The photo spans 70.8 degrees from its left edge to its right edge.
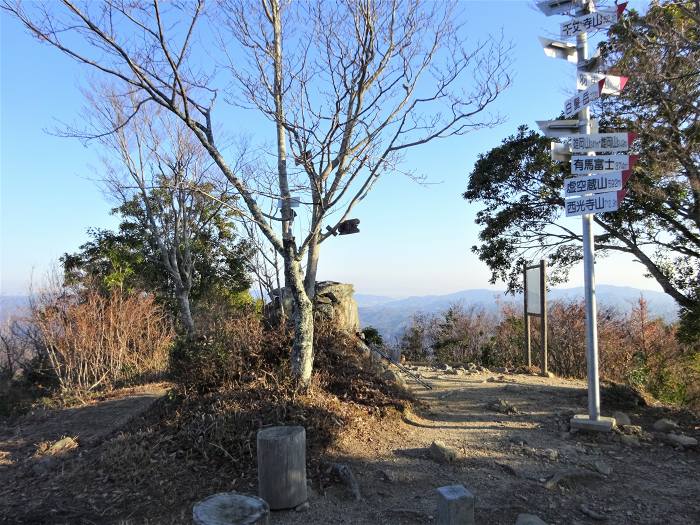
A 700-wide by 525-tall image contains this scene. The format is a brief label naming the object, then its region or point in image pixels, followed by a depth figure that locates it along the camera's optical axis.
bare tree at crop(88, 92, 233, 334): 14.55
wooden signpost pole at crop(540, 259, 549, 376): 8.32
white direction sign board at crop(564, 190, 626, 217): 4.83
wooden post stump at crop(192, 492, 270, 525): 2.62
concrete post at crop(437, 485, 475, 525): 2.71
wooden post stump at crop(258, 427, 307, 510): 3.51
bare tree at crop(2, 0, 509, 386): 5.14
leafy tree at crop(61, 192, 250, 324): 14.80
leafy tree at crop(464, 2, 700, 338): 7.82
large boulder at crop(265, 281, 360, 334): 7.70
